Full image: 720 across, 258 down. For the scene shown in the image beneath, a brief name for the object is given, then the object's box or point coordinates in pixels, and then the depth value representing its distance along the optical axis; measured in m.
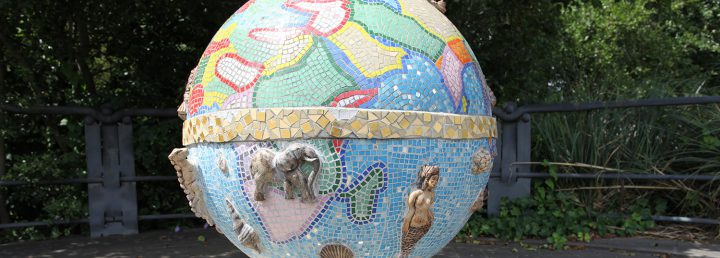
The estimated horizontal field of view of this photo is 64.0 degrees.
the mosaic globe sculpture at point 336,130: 2.31
